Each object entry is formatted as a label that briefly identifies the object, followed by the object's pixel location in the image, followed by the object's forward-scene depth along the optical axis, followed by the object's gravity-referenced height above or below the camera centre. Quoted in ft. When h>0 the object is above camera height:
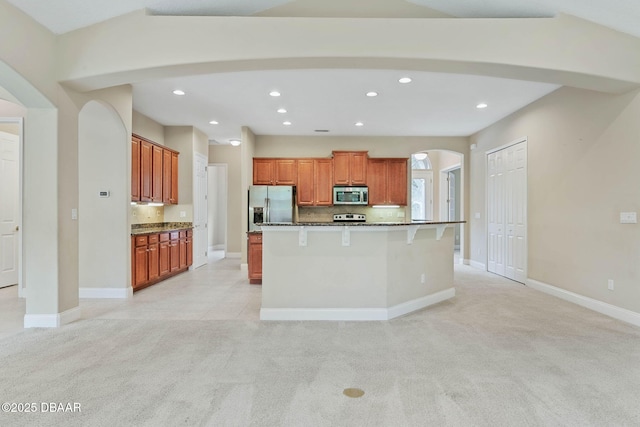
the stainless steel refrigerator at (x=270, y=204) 22.08 +0.57
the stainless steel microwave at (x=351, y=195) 24.93 +1.26
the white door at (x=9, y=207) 17.94 +0.31
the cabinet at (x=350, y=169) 25.14 +3.12
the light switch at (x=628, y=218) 12.42 -0.19
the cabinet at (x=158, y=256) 17.20 -2.39
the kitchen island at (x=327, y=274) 12.75 -2.21
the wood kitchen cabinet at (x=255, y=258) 19.21 -2.49
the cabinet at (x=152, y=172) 17.90 +2.30
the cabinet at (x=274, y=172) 24.93 +2.90
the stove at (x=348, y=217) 25.73 -0.30
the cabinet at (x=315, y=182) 25.16 +2.20
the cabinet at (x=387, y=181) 25.32 +2.29
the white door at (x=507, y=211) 19.49 +0.11
